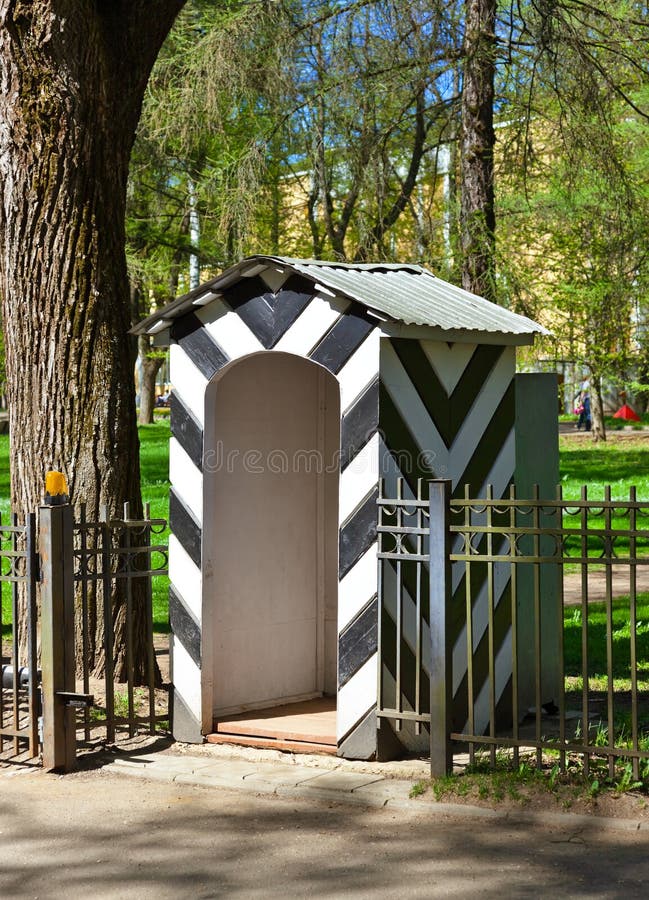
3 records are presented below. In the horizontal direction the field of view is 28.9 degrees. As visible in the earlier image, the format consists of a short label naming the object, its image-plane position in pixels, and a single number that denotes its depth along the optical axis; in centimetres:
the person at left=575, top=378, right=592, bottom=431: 3841
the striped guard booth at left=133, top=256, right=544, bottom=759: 635
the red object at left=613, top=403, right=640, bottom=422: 3892
